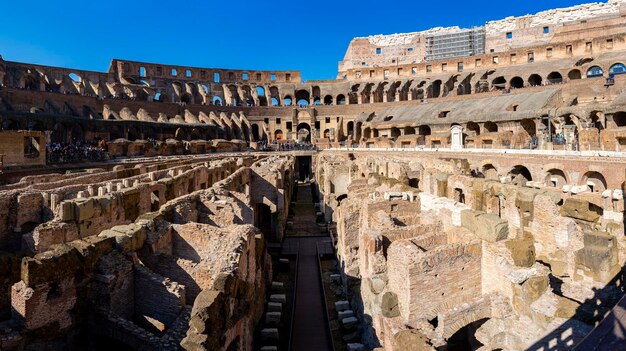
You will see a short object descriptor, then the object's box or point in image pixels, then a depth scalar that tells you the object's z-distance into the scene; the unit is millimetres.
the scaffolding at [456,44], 61062
